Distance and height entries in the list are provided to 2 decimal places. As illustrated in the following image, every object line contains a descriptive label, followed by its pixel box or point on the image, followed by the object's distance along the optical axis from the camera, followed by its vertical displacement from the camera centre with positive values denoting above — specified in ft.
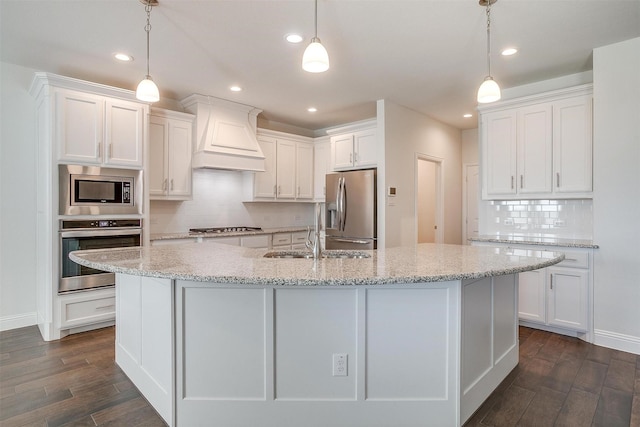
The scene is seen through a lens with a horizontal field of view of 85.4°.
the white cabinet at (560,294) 10.32 -2.56
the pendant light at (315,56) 6.35 +2.86
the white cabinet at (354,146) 15.37 +3.05
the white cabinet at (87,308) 10.68 -3.09
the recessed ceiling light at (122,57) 10.21 +4.64
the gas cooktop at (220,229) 14.84 -0.80
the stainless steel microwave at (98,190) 10.67 +0.69
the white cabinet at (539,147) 11.14 +2.30
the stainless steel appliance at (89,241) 10.62 -0.96
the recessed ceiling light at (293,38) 9.21 +4.70
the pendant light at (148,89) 7.75 +2.77
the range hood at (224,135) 14.10 +3.29
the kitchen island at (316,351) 5.93 -2.40
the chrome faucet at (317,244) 7.15 -0.67
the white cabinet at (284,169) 16.89 +2.24
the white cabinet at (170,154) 13.25 +2.26
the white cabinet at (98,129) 10.53 +2.65
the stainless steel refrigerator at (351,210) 14.76 +0.09
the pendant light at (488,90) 7.61 +2.68
